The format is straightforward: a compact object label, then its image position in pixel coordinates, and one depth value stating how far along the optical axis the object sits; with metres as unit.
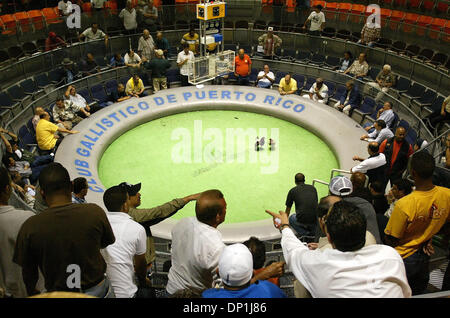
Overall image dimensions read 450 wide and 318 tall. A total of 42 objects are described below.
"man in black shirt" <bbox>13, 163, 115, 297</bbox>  2.72
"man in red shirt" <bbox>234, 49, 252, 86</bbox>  11.85
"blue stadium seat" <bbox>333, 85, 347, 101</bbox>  11.32
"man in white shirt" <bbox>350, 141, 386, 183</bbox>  6.88
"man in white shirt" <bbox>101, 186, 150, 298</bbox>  3.33
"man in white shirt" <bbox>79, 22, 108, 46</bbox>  12.44
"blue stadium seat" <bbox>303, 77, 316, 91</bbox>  11.84
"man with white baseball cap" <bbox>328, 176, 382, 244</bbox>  3.61
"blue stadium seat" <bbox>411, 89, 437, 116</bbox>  9.68
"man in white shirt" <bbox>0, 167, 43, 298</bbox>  3.18
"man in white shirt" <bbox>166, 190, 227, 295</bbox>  3.16
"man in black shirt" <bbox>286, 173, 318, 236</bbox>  5.59
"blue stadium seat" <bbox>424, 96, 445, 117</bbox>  9.50
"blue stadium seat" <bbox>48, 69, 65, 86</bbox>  10.91
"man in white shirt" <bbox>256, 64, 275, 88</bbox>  11.94
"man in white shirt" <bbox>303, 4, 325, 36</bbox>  13.13
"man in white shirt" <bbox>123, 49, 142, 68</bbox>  11.65
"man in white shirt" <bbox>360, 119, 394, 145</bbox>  8.29
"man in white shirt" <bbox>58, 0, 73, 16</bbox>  12.93
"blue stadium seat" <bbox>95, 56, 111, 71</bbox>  12.36
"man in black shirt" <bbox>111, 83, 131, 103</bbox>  10.88
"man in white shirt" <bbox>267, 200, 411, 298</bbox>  2.26
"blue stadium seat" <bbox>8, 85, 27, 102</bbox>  9.67
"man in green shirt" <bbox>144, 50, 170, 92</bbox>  11.45
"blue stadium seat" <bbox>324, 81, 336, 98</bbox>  11.47
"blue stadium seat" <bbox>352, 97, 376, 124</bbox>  10.29
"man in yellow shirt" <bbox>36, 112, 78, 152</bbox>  8.28
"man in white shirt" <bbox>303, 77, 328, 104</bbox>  11.02
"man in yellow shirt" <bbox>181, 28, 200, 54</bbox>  12.61
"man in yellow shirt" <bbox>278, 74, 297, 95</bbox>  11.29
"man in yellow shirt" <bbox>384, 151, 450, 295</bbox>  3.65
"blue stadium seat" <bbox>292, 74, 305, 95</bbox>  11.94
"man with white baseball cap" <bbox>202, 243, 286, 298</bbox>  2.55
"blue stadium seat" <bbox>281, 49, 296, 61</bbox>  13.01
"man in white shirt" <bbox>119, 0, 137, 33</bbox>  13.20
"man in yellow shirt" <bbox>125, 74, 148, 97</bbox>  11.05
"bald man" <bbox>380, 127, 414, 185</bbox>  7.12
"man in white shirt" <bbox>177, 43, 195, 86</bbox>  11.66
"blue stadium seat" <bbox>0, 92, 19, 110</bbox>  9.34
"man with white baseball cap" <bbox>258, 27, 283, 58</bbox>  12.51
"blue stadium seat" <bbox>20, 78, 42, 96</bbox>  10.13
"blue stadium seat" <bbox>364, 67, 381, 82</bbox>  11.34
